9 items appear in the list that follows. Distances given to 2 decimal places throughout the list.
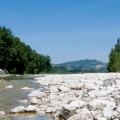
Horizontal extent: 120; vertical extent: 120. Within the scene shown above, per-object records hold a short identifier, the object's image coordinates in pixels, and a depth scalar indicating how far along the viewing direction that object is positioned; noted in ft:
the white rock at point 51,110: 43.74
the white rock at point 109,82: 62.13
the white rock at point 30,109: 45.69
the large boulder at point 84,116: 34.21
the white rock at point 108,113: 33.40
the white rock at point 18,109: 45.24
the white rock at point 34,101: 51.47
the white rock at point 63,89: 63.88
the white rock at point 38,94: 59.12
